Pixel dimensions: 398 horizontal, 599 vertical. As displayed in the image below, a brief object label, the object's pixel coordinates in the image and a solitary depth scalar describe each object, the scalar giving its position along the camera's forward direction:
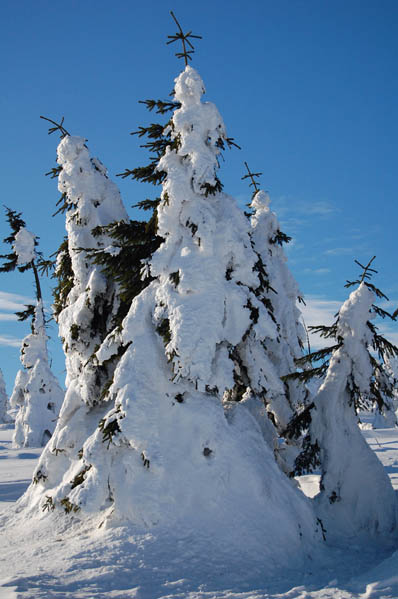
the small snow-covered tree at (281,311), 16.78
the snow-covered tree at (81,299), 11.41
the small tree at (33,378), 27.44
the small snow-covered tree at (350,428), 10.68
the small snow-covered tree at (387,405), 11.67
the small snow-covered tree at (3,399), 53.25
